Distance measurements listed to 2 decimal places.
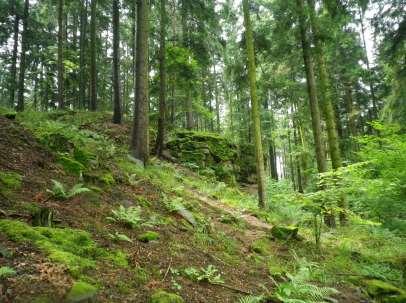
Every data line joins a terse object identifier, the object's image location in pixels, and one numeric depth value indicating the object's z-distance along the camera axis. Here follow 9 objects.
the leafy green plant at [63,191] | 6.63
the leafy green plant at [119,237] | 6.04
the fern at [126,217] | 6.78
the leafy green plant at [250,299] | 5.43
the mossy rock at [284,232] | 10.00
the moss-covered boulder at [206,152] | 18.59
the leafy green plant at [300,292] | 5.98
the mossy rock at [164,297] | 4.73
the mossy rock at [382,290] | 7.14
